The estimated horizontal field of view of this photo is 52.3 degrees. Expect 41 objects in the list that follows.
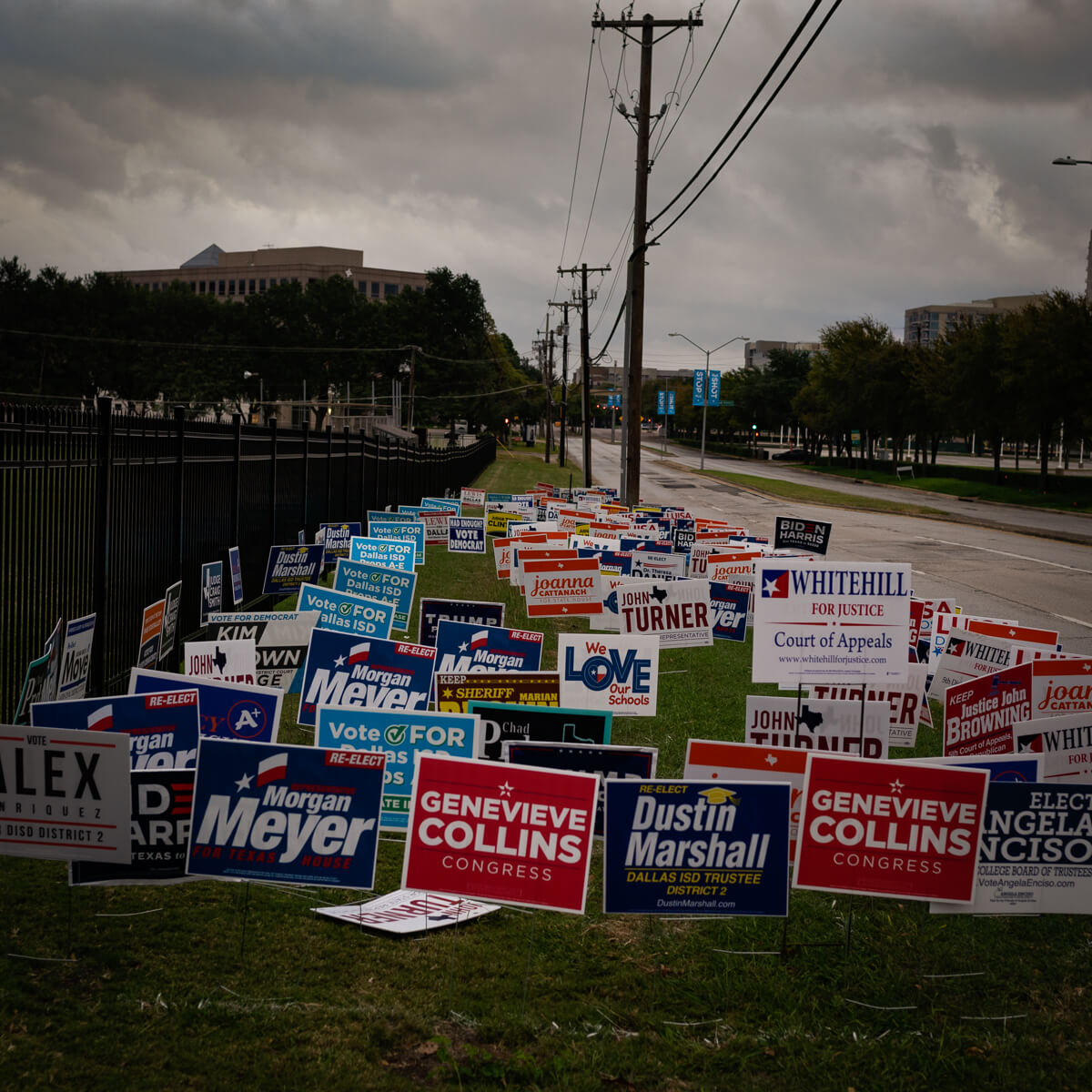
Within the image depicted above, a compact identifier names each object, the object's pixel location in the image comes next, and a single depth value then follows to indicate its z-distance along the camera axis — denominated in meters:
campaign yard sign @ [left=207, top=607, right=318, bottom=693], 7.62
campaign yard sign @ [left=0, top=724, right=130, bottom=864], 4.57
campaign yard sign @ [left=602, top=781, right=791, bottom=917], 4.75
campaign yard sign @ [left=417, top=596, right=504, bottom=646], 8.28
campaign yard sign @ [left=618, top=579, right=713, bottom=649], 10.23
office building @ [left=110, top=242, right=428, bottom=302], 151.75
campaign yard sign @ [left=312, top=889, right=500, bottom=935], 5.28
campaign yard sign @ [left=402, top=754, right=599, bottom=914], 4.66
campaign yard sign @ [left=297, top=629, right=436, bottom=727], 6.74
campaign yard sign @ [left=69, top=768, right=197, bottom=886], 4.76
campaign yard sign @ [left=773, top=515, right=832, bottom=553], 14.38
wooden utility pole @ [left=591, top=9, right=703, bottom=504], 28.48
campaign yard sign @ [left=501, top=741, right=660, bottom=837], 5.05
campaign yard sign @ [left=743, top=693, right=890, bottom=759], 6.62
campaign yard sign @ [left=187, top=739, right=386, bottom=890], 4.68
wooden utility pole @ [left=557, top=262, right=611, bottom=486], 52.78
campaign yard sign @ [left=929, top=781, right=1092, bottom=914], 4.94
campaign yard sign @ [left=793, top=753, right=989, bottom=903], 4.89
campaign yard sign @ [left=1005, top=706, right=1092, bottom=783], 5.64
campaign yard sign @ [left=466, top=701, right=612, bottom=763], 5.44
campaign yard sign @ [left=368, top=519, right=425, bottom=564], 15.43
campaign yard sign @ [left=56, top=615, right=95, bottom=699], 6.49
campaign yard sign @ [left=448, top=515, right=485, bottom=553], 19.03
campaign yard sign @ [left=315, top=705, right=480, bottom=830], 5.37
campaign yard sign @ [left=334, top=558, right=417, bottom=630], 10.04
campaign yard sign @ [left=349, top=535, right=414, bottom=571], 12.28
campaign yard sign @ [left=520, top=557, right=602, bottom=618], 11.24
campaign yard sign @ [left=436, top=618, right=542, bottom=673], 7.42
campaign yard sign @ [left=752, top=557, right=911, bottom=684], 6.36
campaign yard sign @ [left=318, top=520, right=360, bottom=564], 14.94
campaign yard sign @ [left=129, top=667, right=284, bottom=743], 5.66
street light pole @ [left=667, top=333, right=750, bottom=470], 71.62
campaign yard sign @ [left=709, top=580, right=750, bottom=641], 11.37
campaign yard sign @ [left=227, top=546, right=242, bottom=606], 10.54
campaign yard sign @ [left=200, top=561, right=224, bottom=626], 9.70
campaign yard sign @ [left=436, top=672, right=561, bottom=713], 6.21
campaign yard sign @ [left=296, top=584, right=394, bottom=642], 8.59
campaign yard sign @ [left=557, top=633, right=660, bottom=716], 7.36
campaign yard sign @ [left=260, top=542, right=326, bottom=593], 12.26
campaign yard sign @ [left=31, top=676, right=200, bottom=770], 5.12
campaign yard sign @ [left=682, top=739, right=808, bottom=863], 5.39
